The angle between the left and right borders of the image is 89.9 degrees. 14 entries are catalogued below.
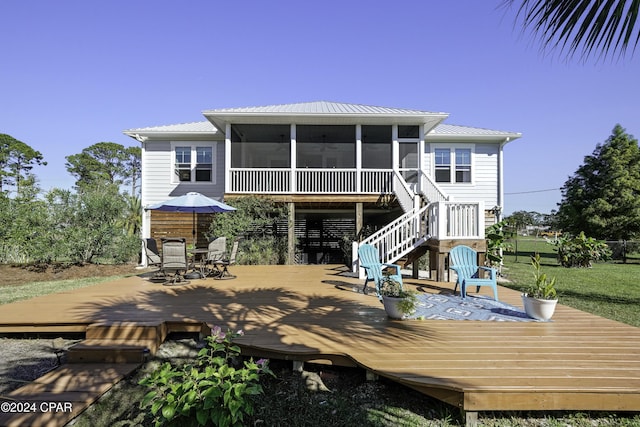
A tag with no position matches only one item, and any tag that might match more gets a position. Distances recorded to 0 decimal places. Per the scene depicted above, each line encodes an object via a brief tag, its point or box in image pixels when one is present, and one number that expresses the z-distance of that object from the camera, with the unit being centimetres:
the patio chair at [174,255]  729
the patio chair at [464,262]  602
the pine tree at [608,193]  2048
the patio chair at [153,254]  768
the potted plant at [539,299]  447
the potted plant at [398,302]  438
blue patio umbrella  819
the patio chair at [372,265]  595
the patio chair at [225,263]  800
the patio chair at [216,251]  806
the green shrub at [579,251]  1391
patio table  797
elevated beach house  1155
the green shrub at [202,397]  206
